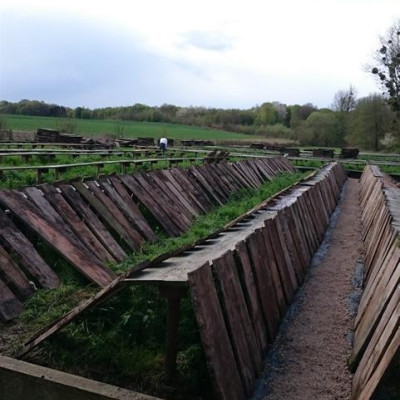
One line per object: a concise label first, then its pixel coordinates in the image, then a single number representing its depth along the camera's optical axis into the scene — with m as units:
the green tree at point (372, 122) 52.00
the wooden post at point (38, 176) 8.93
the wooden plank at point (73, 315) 4.02
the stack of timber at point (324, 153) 39.25
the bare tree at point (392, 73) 40.66
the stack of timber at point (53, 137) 28.09
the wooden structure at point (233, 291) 3.87
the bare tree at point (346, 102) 79.62
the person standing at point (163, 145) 24.89
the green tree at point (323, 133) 63.84
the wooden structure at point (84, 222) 6.04
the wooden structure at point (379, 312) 3.68
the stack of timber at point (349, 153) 39.38
